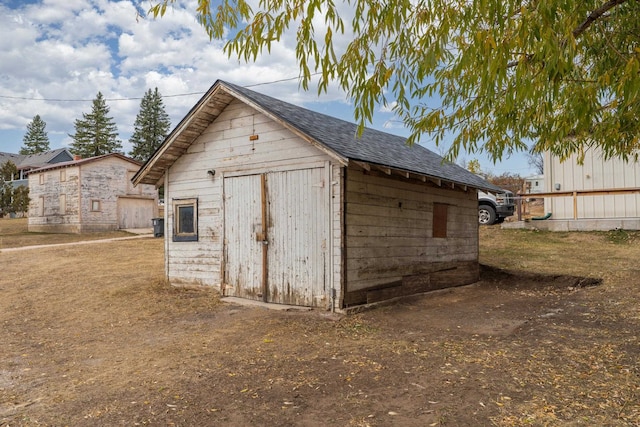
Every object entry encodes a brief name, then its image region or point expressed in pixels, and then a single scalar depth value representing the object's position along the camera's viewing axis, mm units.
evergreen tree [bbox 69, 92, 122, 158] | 54844
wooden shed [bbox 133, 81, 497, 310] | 8156
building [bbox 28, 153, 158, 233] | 27594
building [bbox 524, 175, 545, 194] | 47975
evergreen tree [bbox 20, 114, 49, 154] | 68062
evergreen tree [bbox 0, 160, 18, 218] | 30469
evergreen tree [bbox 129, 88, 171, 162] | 54438
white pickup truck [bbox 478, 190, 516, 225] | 18891
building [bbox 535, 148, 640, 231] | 16469
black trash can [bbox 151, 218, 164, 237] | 23703
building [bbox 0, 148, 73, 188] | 42203
